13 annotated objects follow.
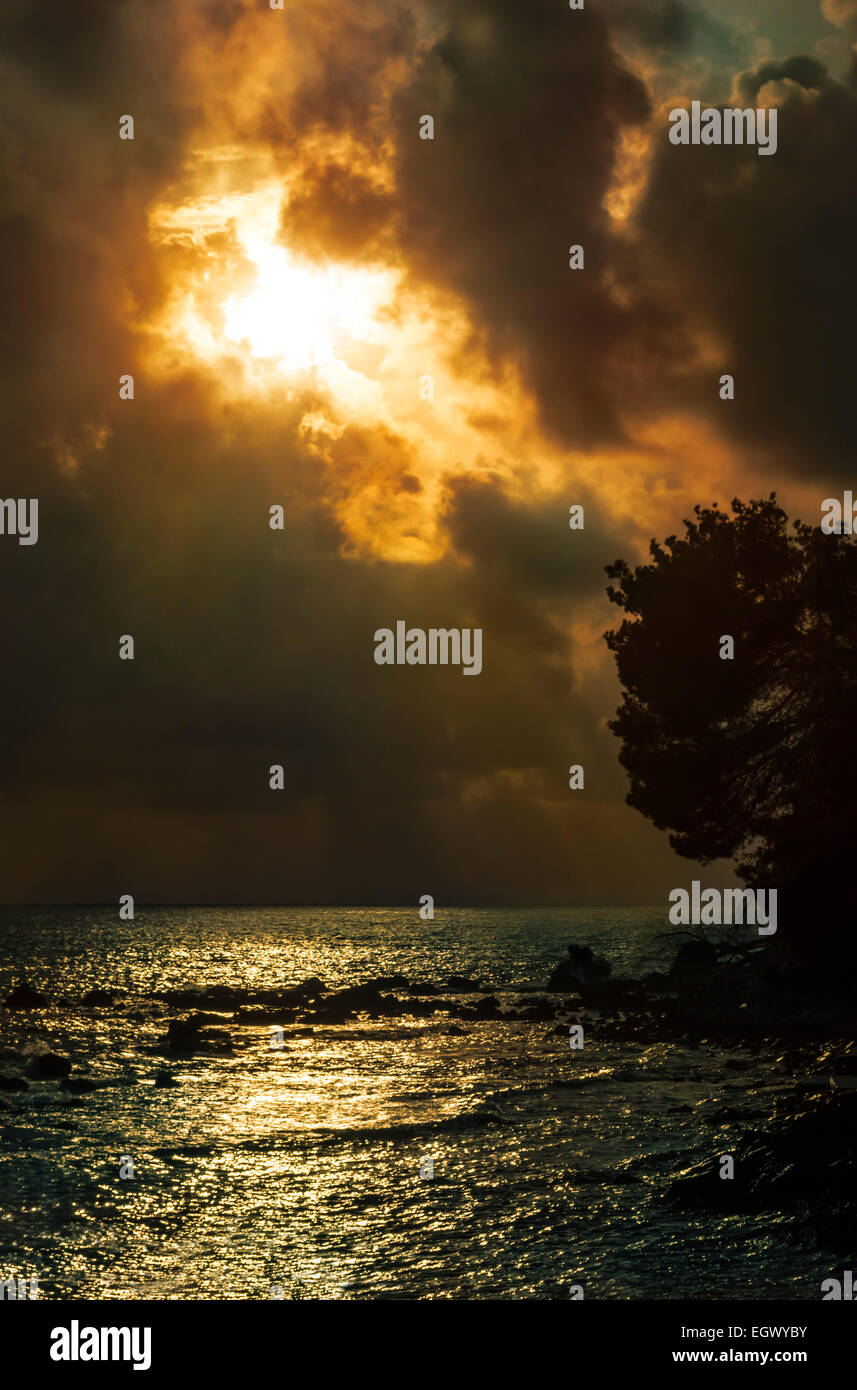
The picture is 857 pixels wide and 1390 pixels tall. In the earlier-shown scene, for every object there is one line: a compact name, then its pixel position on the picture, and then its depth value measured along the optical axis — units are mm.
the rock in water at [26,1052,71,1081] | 37188
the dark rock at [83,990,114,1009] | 65525
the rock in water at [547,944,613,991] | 75562
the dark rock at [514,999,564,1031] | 55456
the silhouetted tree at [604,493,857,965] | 35844
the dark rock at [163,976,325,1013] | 63562
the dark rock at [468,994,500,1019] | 57356
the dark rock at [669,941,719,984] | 58750
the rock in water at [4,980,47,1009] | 61562
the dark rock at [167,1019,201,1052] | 45094
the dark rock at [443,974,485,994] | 74350
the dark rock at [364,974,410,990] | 70625
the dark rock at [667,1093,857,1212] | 18516
